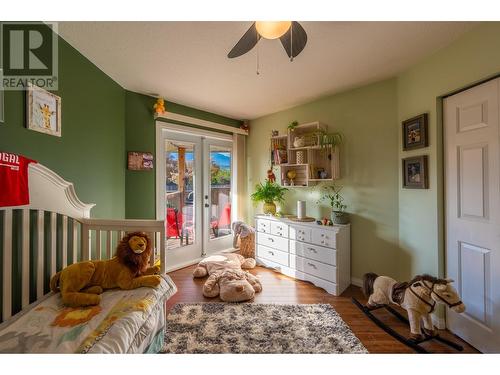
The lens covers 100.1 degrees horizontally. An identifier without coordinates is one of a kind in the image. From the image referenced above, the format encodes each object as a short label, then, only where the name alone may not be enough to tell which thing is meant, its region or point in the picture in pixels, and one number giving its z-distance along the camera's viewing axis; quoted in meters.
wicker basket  3.44
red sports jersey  1.17
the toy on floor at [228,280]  2.18
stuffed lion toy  1.31
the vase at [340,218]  2.52
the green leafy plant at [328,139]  2.60
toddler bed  0.99
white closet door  1.44
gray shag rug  1.52
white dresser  2.35
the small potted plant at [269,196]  3.18
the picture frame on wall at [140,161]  2.60
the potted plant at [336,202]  2.53
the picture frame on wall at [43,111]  1.35
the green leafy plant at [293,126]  2.87
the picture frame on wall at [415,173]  1.89
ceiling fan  1.19
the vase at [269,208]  3.17
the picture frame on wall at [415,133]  1.89
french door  3.05
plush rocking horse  1.44
